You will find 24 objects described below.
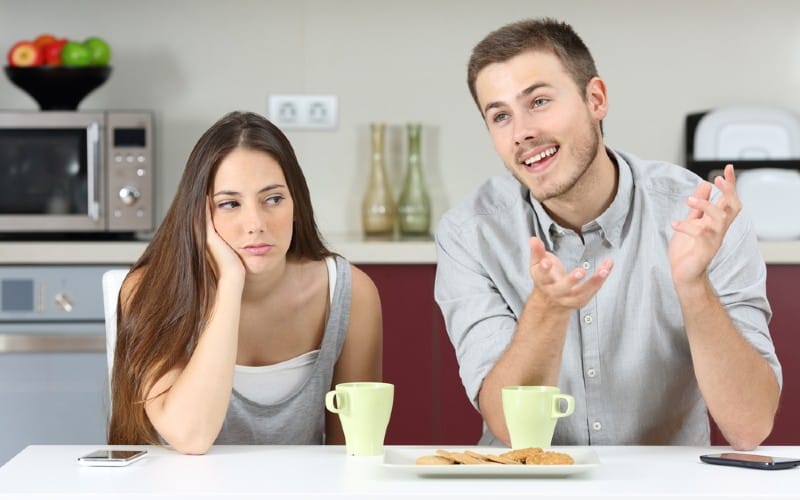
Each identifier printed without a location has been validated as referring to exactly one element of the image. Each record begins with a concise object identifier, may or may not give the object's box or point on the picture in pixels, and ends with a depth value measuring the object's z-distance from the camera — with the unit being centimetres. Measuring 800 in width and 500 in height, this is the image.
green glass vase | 408
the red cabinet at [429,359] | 380
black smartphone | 235
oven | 378
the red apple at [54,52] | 399
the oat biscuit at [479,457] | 234
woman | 259
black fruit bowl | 394
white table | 219
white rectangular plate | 230
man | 268
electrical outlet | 422
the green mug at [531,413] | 244
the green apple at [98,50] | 402
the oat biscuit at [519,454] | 234
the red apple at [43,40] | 401
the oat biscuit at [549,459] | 232
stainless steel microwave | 392
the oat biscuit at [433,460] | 232
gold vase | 409
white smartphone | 237
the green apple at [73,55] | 397
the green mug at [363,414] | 244
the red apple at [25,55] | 397
